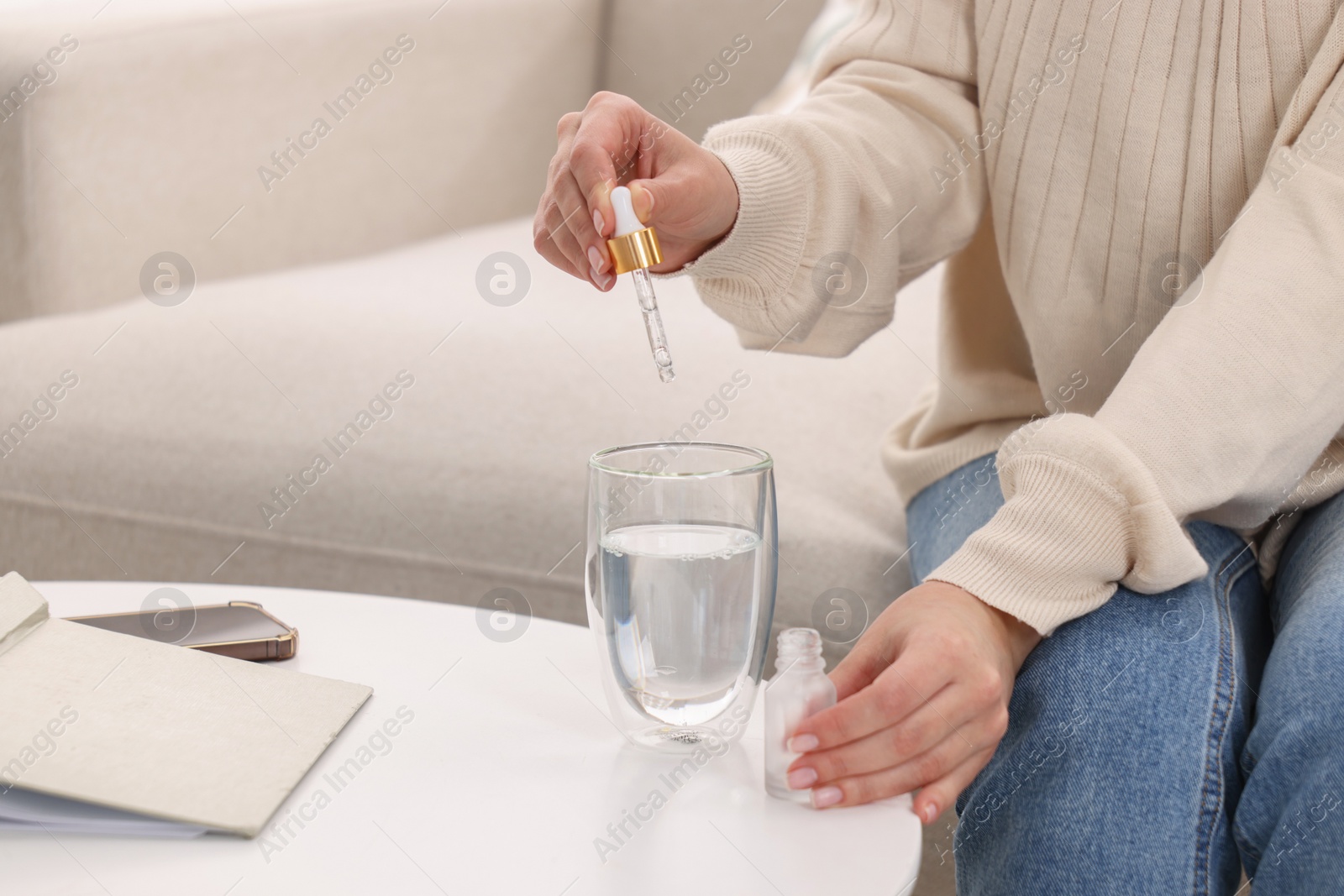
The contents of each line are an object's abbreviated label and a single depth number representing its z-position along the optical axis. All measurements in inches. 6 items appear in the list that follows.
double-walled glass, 61.5
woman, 62.6
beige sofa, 85.9
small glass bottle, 61.4
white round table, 58.9
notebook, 59.6
